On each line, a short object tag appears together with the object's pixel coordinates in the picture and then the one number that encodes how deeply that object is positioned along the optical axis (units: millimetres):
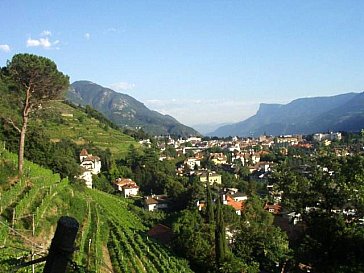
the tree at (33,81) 17953
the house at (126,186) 57881
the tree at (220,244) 22025
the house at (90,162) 60669
